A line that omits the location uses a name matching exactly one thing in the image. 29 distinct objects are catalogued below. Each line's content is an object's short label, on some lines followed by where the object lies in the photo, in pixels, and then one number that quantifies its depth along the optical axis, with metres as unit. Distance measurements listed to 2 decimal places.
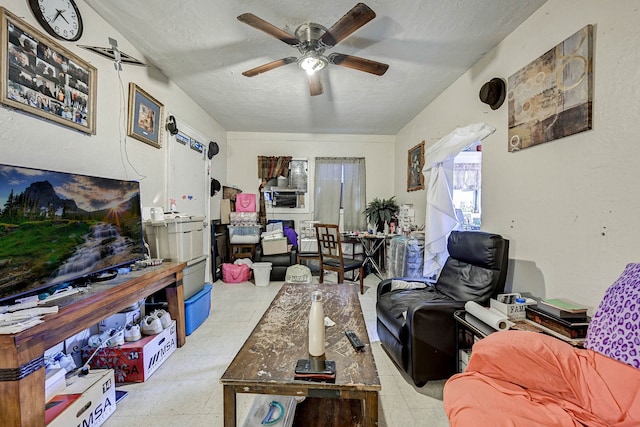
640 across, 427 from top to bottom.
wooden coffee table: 1.01
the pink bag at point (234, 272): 4.08
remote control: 1.26
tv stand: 1.00
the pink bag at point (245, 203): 4.69
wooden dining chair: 3.54
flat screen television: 1.19
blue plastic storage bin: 2.43
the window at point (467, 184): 3.15
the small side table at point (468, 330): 1.44
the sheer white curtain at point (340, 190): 5.07
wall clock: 1.51
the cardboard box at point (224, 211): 4.61
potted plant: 4.54
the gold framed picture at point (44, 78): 1.38
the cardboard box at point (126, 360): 1.75
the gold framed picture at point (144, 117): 2.29
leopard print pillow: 0.95
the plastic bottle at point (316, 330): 1.17
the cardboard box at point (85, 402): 1.20
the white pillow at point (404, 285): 2.39
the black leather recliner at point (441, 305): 1.67
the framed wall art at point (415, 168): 3.74
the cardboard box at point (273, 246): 4.19
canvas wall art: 1.49
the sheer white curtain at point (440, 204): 2.62
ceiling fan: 1.63
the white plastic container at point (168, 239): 2.34
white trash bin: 3.92
